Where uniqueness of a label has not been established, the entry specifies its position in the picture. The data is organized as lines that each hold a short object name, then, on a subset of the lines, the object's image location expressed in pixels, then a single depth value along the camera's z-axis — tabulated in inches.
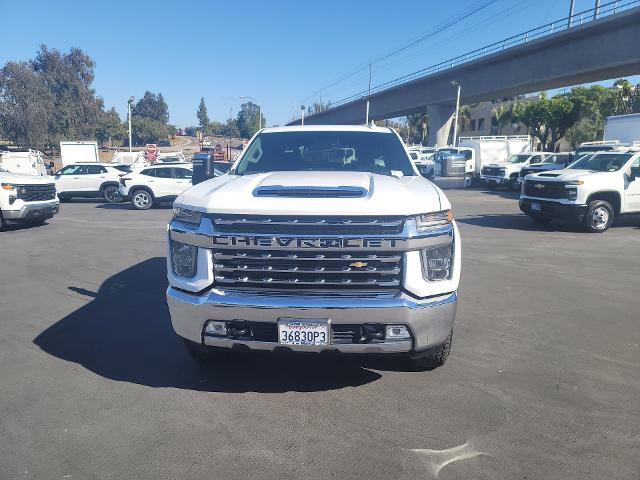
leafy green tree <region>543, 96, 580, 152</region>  1528.1
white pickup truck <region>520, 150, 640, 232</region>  462.0
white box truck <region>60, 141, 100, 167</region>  1326.3
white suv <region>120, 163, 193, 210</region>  722.2
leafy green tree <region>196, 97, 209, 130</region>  6368.1
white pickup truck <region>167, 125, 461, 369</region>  133.7
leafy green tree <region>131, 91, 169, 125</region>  5930.1
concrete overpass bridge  997.2
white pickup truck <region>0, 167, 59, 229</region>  469.1
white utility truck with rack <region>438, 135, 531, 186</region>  1155.9
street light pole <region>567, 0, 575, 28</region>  1109.7
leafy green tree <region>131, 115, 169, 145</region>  4276.6
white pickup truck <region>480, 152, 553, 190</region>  987.4
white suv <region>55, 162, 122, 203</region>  812.6
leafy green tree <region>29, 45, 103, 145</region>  2962.6
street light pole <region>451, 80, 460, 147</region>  1593.3
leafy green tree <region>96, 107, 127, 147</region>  3404.5
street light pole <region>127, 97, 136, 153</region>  1668.3
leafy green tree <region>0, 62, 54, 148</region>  2482.8
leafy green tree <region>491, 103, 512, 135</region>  2294.5
